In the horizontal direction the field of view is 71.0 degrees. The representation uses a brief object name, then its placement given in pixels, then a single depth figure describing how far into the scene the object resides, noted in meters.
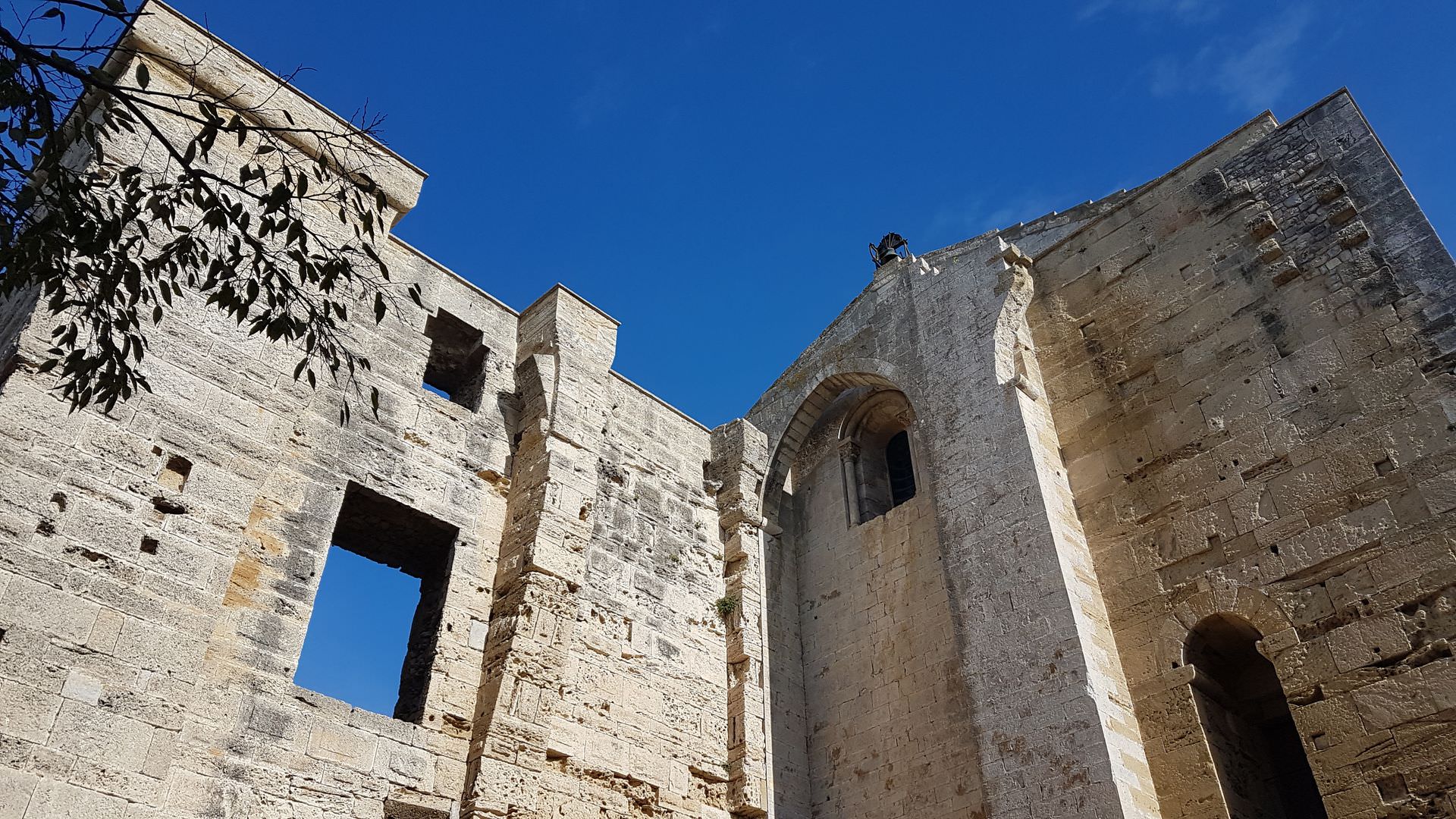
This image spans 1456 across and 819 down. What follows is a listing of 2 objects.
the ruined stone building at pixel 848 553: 6.07
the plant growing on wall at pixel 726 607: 10.12
